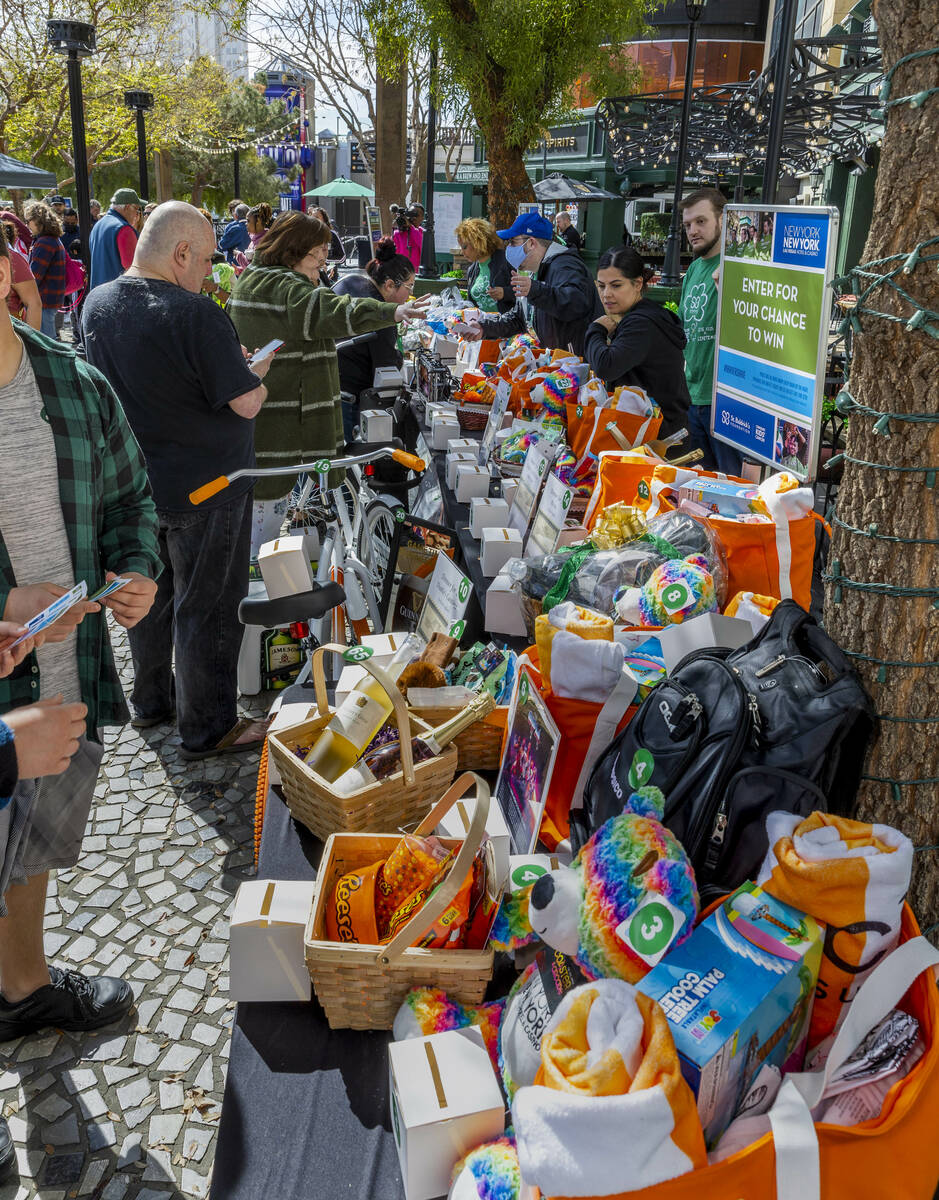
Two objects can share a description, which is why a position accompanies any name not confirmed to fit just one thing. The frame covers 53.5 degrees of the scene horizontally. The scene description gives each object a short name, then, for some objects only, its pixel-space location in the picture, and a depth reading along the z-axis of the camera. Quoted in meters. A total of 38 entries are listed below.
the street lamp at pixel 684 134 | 9.94
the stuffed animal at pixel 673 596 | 2.11
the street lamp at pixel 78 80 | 7.75
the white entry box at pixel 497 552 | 3.18
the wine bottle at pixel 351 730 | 1.96
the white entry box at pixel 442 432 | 5.03
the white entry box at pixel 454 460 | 4.31
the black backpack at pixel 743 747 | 1.43
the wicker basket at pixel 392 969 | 1.39
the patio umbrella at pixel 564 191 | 14.74
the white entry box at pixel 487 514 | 3.53
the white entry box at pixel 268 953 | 1.53
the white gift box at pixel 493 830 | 1.65
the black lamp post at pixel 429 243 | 16.42
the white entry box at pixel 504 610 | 2.74
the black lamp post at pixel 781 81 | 3.24
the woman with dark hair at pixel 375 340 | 5.49
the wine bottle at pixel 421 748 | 1.94
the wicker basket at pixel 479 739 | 2.11
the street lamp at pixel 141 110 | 12.75
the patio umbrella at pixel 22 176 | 8.68
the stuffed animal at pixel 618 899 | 1.19
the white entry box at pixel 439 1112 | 1.19
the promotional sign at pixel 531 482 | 3.21
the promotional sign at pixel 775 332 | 2.20
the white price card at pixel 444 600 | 2.67
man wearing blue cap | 5.18
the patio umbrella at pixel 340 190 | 19.31
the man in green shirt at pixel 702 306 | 4.73
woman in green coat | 3.86
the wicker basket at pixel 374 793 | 1.81
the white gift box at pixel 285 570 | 3.16
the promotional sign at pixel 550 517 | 2.82
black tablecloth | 1.25
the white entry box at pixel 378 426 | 5.10
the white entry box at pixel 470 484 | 4.06
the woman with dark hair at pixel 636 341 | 3.96
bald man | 3.14
